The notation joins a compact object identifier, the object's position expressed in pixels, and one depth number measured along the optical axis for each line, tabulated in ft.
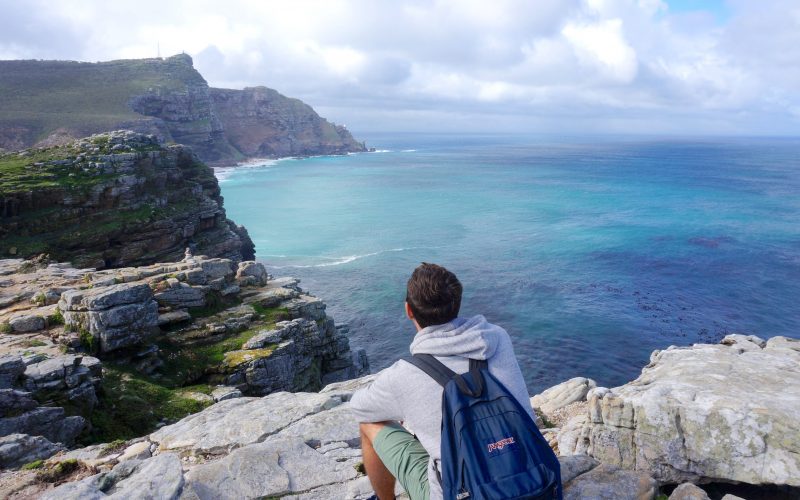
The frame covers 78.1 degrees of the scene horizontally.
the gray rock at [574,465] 24.14
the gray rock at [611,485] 22.58
